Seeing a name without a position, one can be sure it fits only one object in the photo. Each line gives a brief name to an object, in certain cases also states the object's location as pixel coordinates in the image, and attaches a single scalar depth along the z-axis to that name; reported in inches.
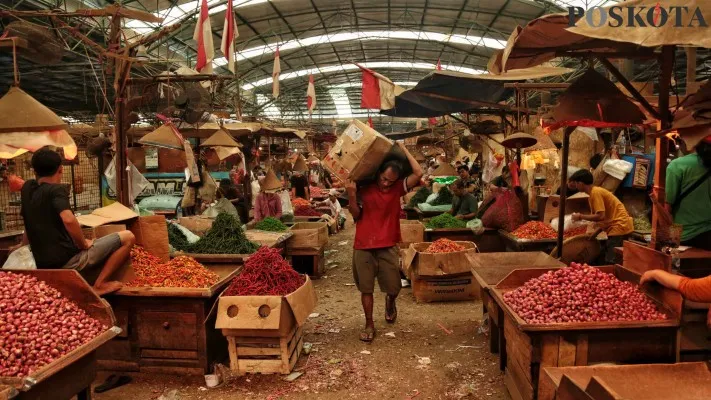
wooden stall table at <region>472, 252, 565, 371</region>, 163.5
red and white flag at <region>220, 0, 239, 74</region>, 333.1
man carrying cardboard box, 198.7
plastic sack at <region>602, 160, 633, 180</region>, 350.6
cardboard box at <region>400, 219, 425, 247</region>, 313.9
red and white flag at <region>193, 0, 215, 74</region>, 275.3
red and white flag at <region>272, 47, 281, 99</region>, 529.4
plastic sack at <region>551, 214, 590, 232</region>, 255.6
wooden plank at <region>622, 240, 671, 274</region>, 123.2
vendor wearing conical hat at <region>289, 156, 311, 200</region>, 548.7
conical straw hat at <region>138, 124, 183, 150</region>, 249.1
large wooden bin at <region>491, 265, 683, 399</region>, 117.3
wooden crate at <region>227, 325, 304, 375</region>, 162.9
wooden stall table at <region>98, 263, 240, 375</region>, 164.1
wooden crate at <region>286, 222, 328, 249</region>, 305.6
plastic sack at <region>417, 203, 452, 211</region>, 393.8
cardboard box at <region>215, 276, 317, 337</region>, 156.3
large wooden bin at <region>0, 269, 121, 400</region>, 96.5
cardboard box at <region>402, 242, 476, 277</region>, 248.2
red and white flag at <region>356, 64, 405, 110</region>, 251.0
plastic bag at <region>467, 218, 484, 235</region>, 301.1
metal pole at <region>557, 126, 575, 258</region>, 197.9
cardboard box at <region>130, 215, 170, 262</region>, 193.2
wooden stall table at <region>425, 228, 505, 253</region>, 304.0
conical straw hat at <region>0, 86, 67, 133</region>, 151.2
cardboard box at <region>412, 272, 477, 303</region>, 252.8
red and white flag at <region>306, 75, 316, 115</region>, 661.3
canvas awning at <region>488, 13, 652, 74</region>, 138.4
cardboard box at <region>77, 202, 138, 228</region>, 170.0
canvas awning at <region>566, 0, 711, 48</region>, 104.5
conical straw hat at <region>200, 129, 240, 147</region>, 318.3
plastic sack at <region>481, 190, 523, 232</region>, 296.5
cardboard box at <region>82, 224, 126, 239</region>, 182.1
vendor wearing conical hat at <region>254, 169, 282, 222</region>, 342.3
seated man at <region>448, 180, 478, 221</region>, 336.8
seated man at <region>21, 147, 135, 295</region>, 150.3
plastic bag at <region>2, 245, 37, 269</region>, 157.5
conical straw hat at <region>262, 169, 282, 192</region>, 342.0
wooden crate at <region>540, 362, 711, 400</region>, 98.0
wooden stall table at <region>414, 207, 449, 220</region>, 402.0
